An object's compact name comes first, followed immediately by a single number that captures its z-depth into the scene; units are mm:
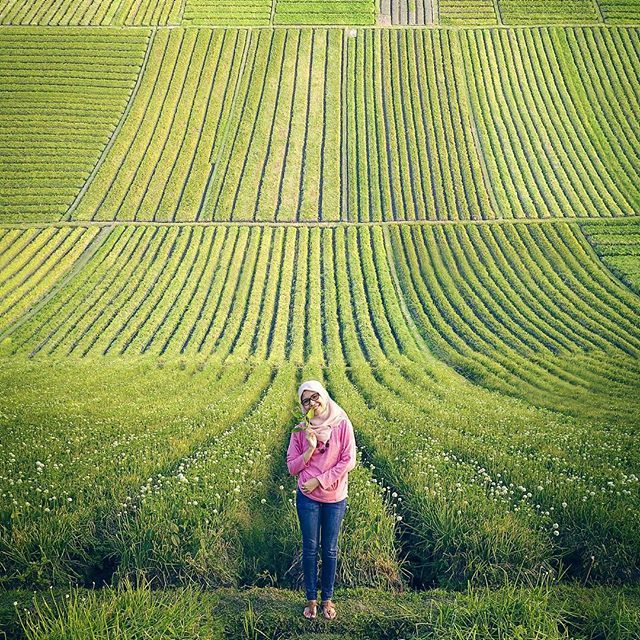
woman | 7523
